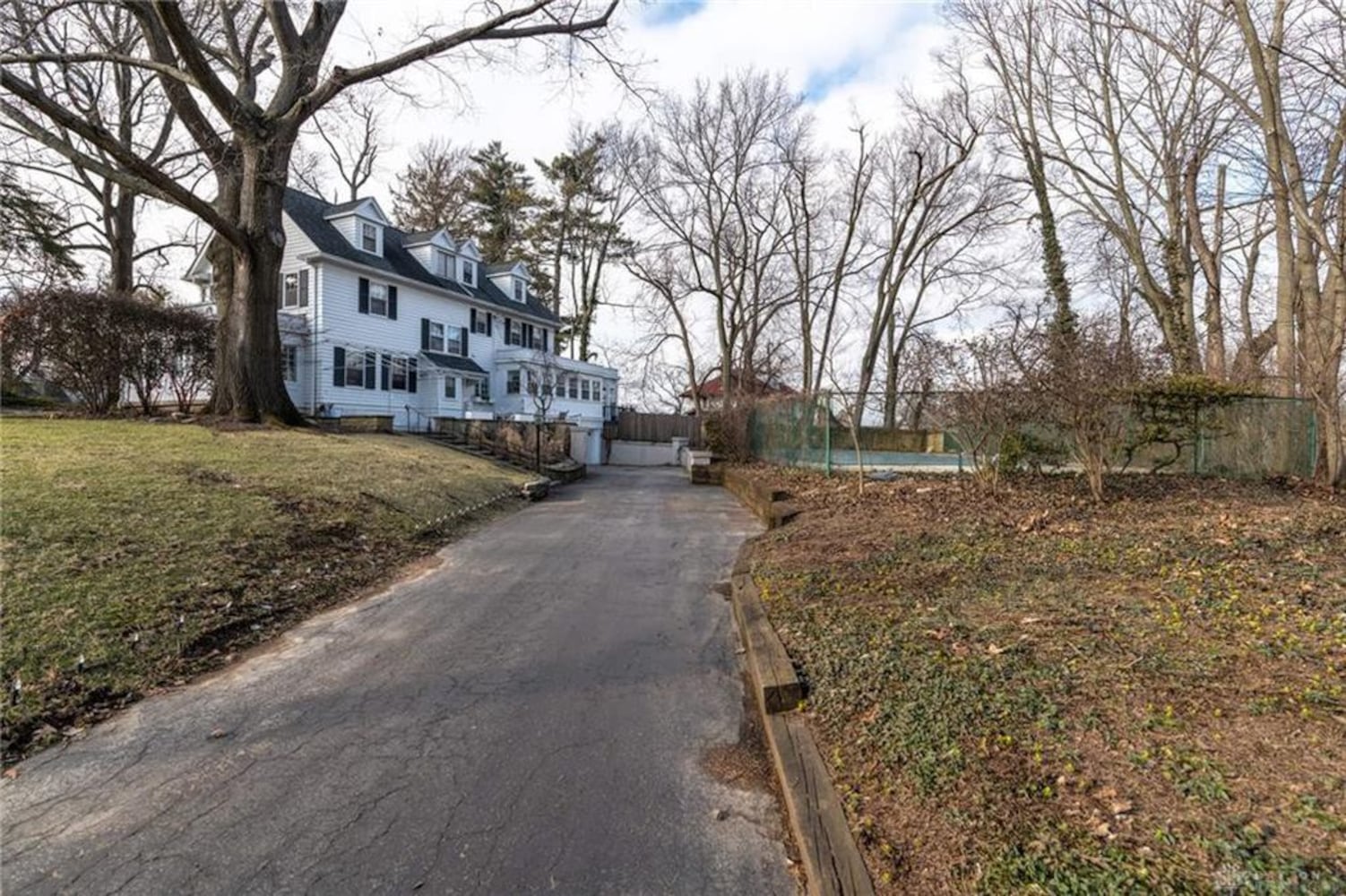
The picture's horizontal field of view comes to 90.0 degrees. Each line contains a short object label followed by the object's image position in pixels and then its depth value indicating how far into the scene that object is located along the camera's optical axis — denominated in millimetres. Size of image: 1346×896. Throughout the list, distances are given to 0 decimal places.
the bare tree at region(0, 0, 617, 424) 11984
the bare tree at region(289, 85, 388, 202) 31109
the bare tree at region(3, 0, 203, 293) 15734
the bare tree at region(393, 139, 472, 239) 35531
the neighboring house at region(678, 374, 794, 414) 25594
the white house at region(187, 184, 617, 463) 21109
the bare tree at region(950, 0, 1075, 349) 16516
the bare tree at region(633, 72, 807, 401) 26484
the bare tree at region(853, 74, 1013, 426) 24656
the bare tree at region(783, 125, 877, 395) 27688
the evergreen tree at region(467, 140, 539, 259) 36188
